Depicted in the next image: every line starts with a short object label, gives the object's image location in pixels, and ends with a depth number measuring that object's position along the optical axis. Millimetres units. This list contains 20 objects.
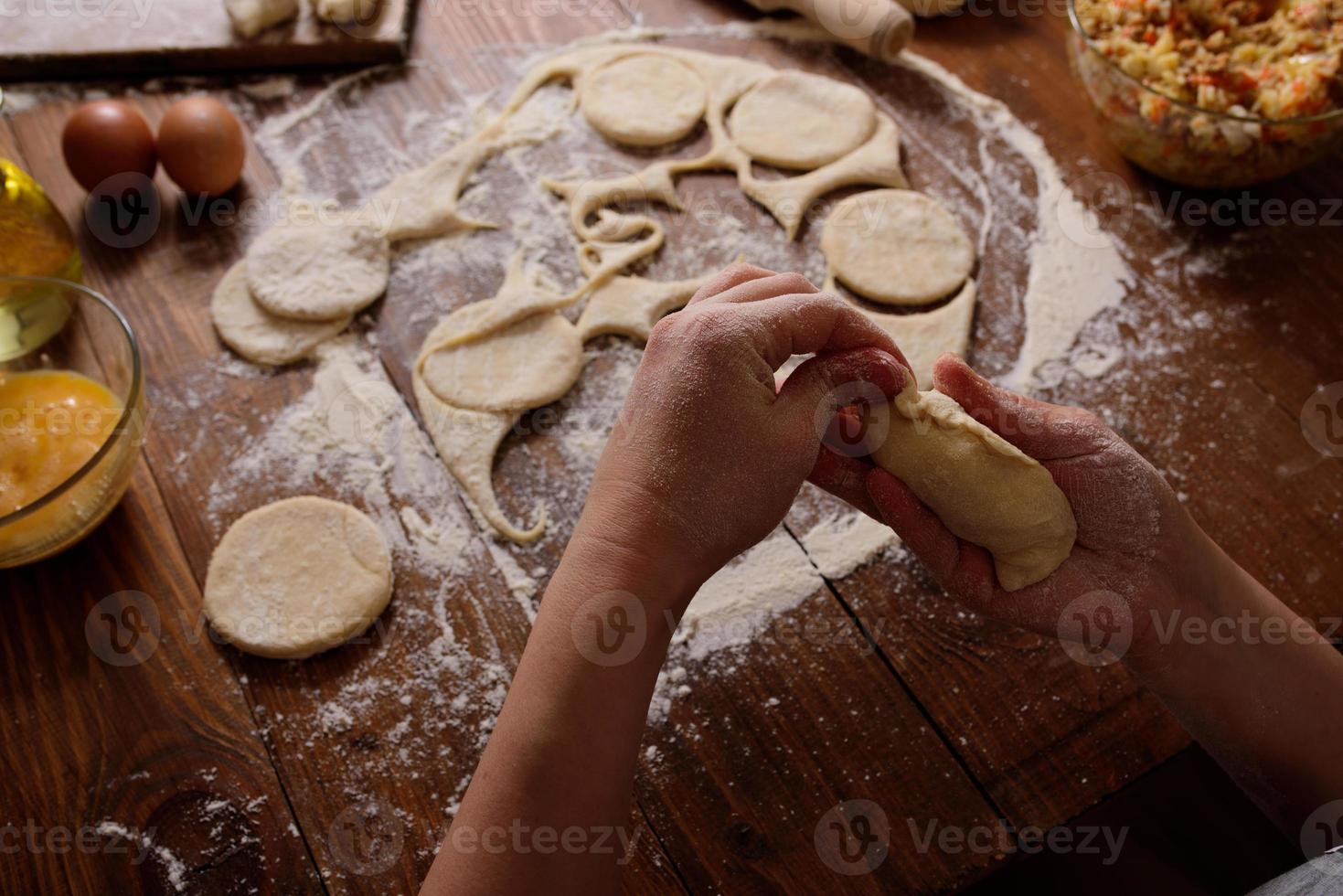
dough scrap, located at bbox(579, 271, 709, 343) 896
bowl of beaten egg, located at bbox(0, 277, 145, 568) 789
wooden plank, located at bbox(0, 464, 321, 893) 746
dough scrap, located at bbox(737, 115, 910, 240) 951
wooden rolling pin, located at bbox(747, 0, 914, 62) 1010
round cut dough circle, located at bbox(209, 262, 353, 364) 888
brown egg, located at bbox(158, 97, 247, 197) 929
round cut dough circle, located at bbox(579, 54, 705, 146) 982
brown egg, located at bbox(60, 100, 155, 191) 925
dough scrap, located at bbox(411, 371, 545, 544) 834
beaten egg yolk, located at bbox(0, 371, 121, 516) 799
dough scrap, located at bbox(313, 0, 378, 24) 1013
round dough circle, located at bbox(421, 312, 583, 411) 870
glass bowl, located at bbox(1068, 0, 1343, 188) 915
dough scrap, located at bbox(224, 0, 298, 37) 1002
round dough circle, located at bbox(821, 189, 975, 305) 918
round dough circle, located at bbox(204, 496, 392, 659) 794
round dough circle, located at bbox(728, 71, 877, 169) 975
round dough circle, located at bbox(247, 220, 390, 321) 899
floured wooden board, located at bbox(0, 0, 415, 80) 1006
